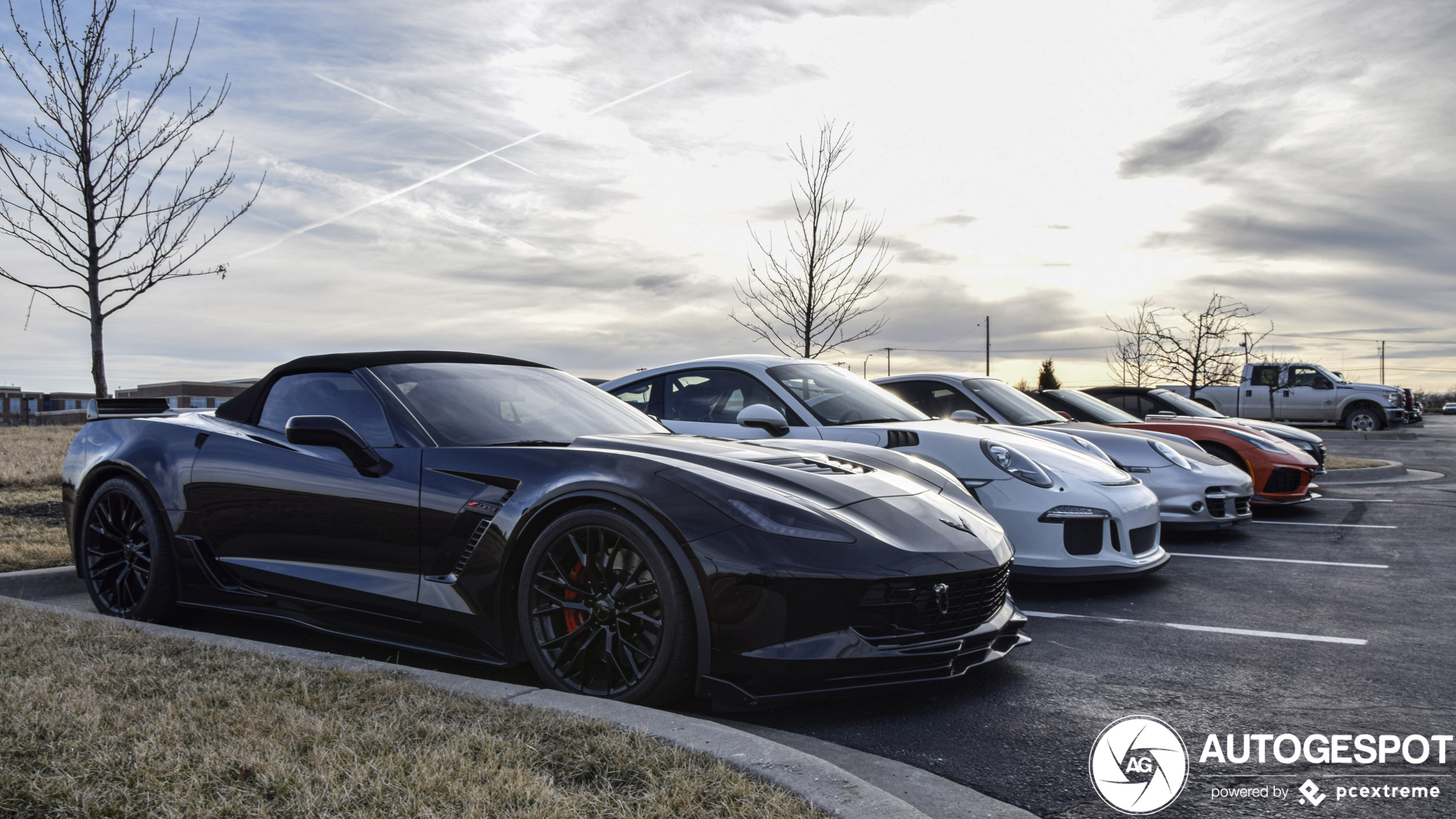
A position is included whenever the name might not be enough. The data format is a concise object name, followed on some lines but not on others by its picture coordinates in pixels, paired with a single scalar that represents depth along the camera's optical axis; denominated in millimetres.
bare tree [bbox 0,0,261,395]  9070
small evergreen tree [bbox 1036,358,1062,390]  64875
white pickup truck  25938
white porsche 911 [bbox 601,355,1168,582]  5180
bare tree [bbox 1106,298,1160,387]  26050
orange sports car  9367
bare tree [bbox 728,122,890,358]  14469
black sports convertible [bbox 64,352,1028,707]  3021
